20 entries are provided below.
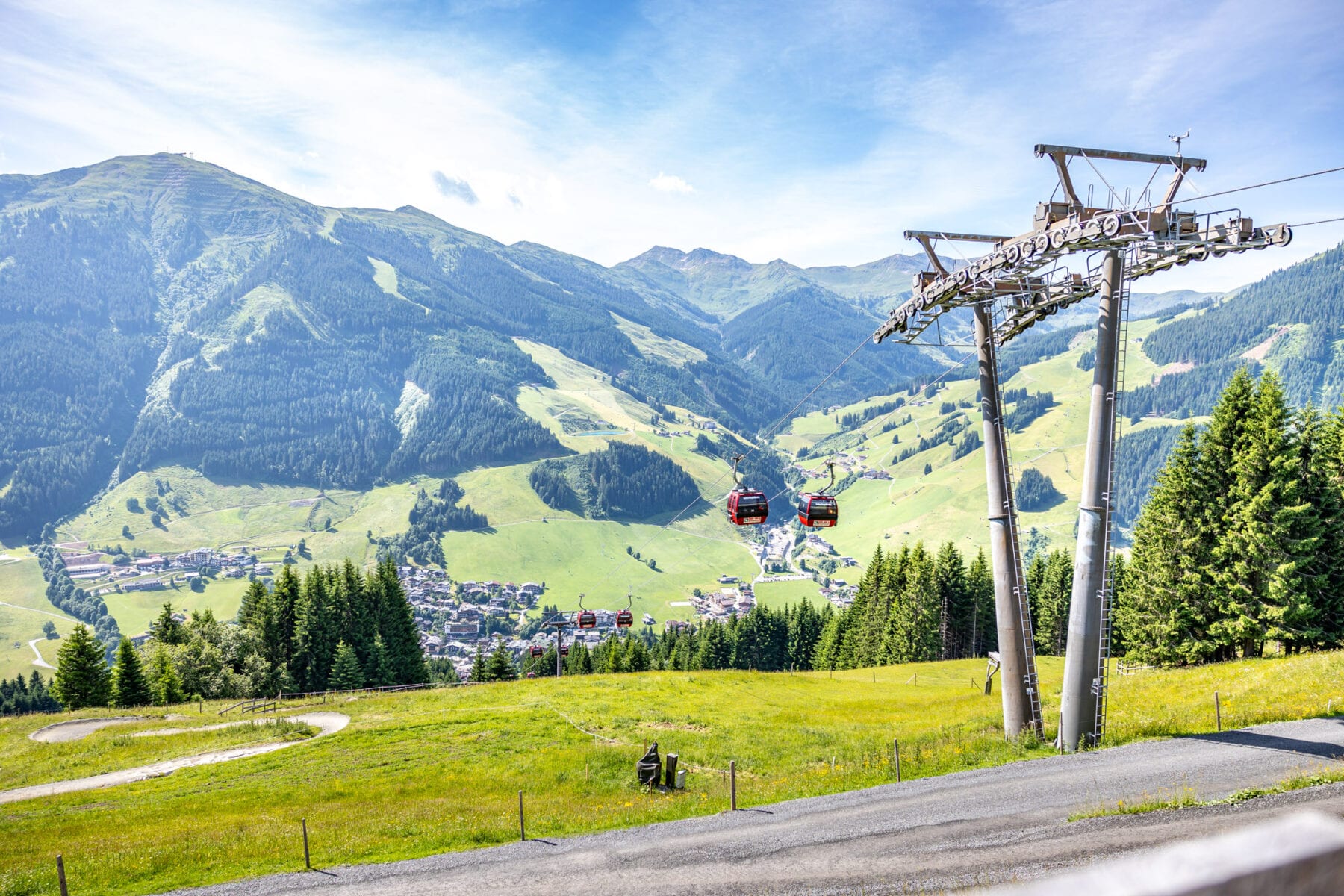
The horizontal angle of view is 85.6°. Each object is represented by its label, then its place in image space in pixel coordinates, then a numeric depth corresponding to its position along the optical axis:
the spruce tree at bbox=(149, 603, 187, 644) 86.25
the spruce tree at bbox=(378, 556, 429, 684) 91.38
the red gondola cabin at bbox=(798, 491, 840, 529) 39.78
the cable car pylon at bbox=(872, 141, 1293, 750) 21.47
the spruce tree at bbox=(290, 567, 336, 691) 84.75
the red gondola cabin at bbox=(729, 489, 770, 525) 41.25
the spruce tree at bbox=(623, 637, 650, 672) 108.75
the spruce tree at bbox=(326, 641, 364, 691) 82.56
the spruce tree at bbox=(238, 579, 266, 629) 86.19
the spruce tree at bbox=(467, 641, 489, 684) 101.06
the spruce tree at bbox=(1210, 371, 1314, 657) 39.56
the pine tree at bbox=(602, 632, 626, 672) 107.94
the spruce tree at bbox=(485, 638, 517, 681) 99.47
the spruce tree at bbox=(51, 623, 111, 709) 73.94
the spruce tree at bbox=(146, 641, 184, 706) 75.69
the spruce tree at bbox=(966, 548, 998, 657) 93.81
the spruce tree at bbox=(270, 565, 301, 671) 85.44
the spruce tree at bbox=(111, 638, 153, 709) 74.94
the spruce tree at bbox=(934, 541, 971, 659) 92.62
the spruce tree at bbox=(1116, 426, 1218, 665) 44.66
